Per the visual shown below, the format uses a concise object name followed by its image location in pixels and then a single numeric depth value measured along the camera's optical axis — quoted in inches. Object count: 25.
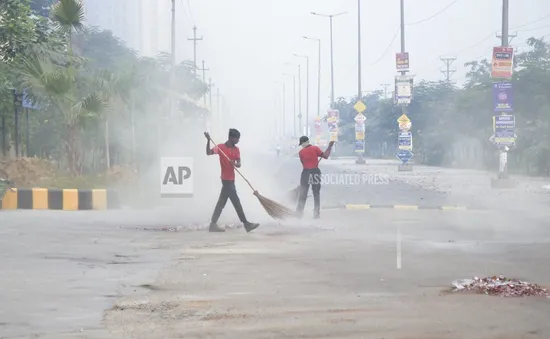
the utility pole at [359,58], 2829.7
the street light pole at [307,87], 4629.9
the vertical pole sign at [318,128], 4018.2
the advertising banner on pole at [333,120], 3250.5
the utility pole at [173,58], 1791.8
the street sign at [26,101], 1022.1
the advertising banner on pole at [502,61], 1267.2
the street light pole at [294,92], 6069.9
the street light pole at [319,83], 4106.3
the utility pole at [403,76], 1938.1
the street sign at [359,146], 2694.4
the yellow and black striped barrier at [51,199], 862.5
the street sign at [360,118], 2586.1
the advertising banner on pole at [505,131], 1274.6
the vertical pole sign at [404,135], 1931.6
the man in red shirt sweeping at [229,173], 641.0
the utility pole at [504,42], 1284.4
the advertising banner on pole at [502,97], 1272.1
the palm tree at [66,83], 952.3
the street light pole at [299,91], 5452.8
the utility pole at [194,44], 3489.7
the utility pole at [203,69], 4510.3
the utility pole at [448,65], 4234.7
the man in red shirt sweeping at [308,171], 756.0
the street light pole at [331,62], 3526.1
